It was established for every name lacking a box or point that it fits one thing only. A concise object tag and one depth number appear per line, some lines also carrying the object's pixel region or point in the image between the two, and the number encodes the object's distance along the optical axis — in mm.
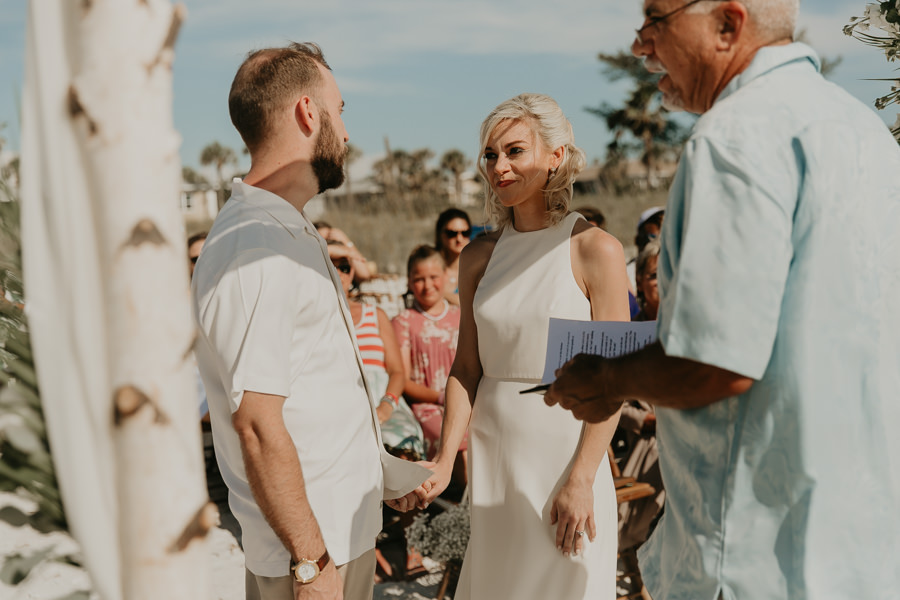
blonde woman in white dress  2674
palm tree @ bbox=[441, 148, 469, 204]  45219
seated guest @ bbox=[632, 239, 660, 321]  4910
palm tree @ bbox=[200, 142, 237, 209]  62469
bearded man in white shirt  1952
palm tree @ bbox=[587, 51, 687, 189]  38812
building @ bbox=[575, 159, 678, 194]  33759
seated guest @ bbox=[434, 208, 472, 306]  7215
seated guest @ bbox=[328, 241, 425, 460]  5320
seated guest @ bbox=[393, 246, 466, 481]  5930
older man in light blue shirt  1337
